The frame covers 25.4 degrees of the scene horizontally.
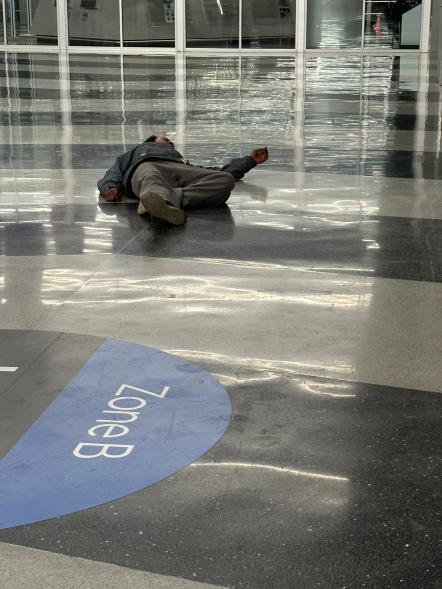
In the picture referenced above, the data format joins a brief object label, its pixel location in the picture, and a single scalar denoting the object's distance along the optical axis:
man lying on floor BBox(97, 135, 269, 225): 6.66
